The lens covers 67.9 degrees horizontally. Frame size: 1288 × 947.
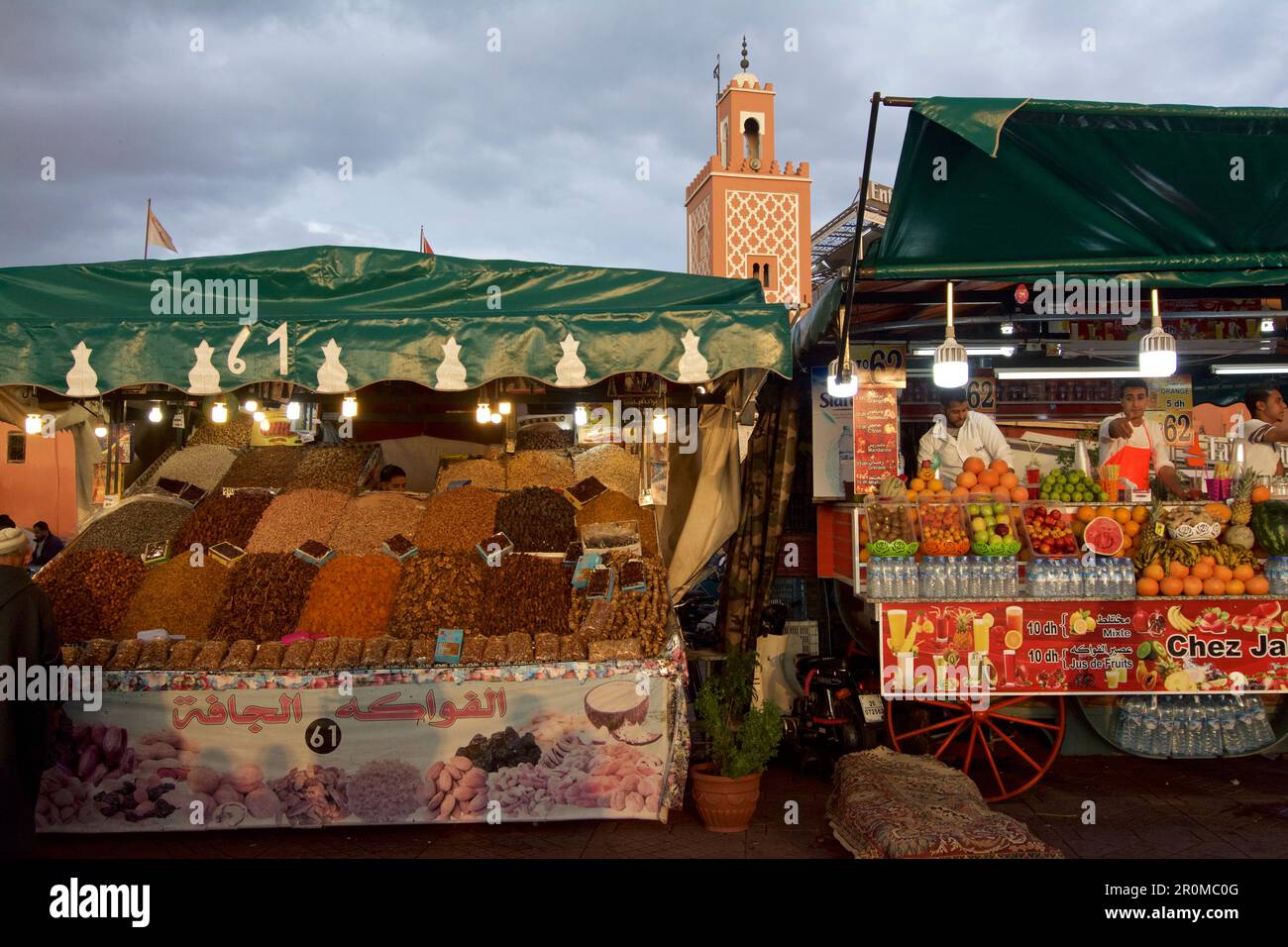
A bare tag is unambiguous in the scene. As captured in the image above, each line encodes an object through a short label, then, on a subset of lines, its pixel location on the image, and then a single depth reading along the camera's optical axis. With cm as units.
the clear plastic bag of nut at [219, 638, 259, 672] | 434
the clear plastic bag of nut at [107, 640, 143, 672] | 436
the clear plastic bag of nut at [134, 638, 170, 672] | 436
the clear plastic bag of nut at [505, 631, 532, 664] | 436
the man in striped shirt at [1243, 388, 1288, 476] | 554
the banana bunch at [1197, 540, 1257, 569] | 475
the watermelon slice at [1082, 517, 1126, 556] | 474
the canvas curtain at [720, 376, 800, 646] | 582
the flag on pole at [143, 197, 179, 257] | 716
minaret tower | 3103
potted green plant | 444
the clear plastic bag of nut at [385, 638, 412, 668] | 434
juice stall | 459
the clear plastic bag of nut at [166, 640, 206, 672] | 435
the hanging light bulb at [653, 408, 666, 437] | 553
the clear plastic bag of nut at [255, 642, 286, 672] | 434
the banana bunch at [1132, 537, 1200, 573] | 473
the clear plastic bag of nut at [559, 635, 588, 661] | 438
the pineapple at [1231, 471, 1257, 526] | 479
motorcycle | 527
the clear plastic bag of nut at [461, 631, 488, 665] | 434
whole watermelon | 470
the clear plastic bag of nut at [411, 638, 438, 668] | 434
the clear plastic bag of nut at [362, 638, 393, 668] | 434
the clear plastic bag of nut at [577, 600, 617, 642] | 454
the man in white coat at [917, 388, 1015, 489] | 580
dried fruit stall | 432
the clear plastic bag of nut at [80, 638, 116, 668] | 436
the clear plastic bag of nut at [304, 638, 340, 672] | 432
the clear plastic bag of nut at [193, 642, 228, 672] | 434
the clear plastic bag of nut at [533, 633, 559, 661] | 436
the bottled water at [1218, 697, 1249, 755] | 488
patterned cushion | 360
